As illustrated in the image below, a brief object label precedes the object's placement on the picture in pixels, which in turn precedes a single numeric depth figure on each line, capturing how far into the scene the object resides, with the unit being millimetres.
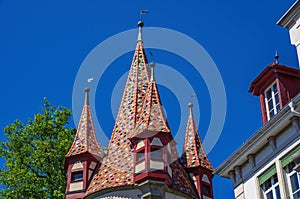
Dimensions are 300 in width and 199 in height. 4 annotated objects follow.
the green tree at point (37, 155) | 32031
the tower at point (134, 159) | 29344
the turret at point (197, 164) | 32869
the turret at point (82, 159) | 31266
